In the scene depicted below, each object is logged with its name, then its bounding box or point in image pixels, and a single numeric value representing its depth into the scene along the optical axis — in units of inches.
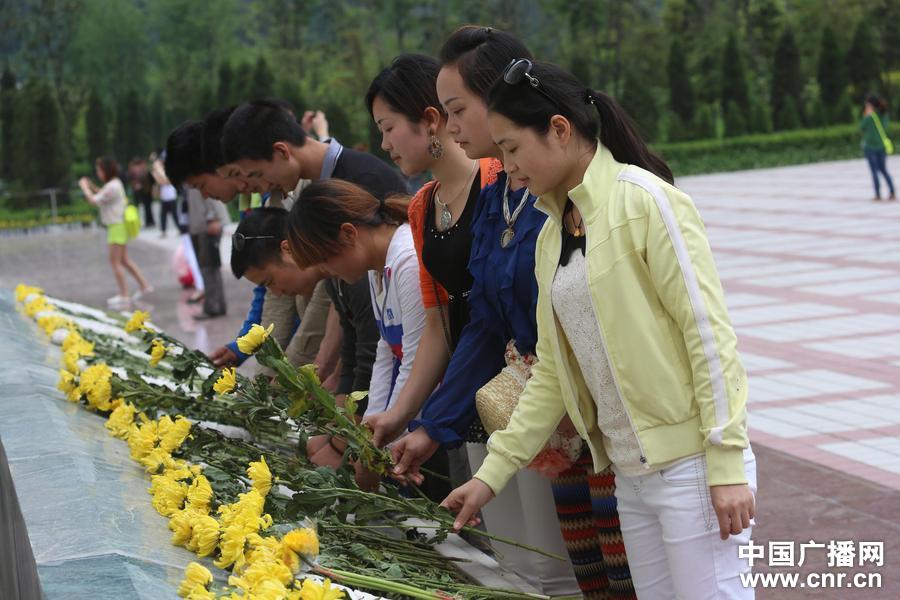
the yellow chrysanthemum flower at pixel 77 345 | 194.5
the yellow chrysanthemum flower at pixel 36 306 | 268.4
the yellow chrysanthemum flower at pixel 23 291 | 293.0
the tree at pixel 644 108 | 1267.2
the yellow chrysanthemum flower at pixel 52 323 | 240.2
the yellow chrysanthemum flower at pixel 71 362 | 179.5
